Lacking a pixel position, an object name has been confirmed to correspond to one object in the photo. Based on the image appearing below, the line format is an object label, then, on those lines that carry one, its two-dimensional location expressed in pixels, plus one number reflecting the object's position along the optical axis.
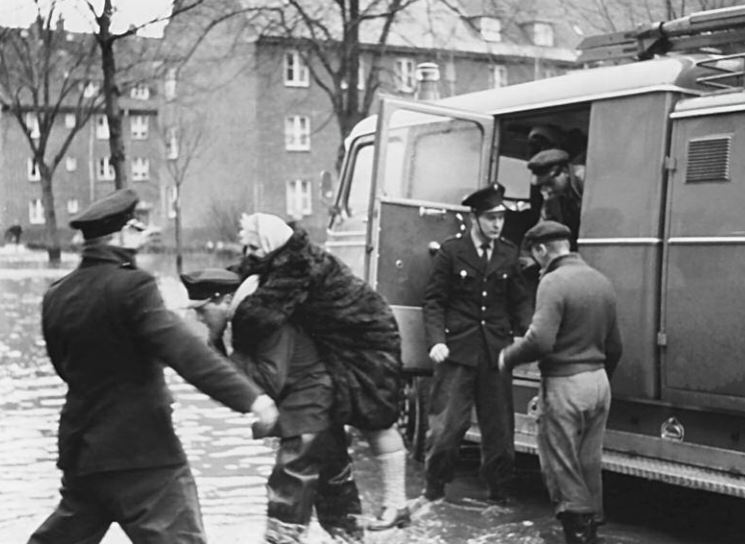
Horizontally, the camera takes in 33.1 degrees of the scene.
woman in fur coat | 6.52
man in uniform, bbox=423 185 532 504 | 8.06
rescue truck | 7.25
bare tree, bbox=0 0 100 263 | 36.53
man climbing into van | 8.48
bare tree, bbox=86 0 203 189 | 20.27
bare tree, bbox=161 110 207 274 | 46.41
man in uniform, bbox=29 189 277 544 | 4.66
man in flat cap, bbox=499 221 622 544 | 6.91
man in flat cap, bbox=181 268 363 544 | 6.54
